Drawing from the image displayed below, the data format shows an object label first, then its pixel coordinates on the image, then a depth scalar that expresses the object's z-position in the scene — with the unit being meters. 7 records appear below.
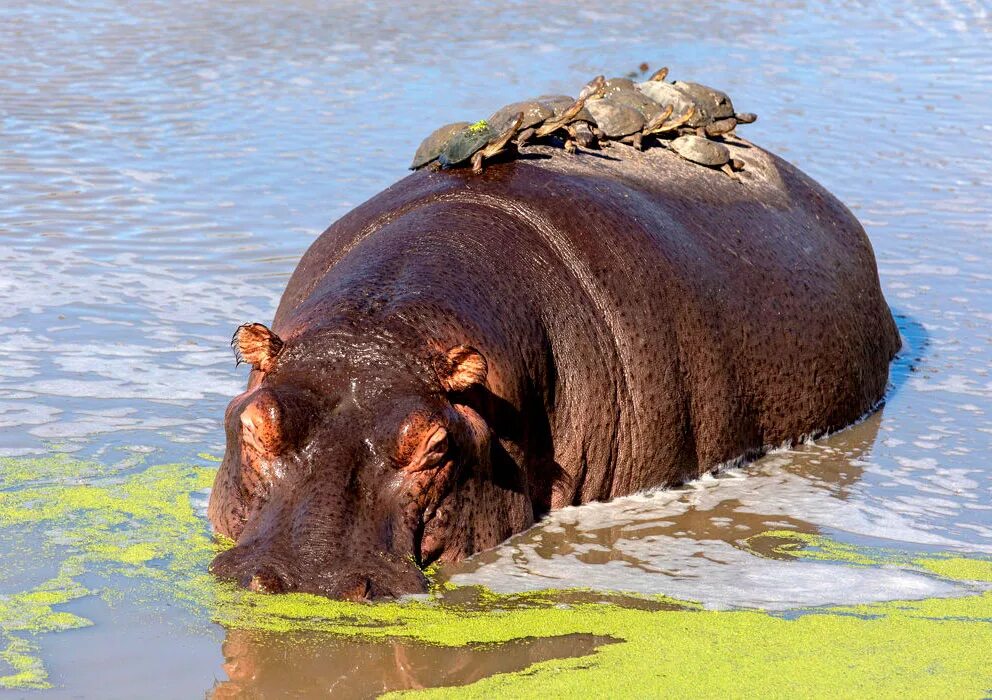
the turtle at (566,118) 13.33
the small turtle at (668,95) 14.96
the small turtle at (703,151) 14.33
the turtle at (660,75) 15.70
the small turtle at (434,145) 13.09
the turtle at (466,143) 12.58
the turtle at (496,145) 12.56
